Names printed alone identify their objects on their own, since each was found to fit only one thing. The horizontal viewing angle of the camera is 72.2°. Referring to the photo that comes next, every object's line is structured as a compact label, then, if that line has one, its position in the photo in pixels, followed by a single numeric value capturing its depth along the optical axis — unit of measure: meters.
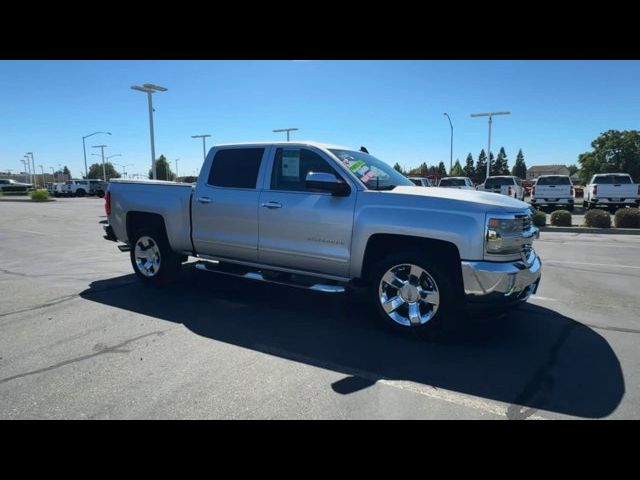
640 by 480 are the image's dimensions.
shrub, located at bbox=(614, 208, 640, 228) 14.52
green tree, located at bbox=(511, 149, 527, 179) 124.06
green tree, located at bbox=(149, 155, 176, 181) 87.38
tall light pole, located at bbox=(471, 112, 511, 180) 35.24
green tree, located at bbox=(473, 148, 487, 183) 88.72
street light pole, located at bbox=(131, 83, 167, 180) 26.19
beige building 141.21
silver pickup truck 4.16
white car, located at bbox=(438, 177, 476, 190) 24.28
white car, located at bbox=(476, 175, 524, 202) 22.99
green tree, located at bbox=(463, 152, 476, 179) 98.44
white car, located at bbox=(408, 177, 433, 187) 21.84
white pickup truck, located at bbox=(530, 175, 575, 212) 20.78
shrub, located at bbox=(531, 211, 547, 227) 15.63
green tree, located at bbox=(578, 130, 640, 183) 81.12
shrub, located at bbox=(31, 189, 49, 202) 39.59
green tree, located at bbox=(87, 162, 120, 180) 117.44
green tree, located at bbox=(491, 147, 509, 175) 104.31
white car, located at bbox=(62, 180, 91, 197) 53.47
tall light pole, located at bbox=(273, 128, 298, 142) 40.62
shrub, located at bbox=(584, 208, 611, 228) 14.86
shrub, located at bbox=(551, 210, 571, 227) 15.70
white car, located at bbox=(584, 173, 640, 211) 19.84
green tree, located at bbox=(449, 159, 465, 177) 104.40
